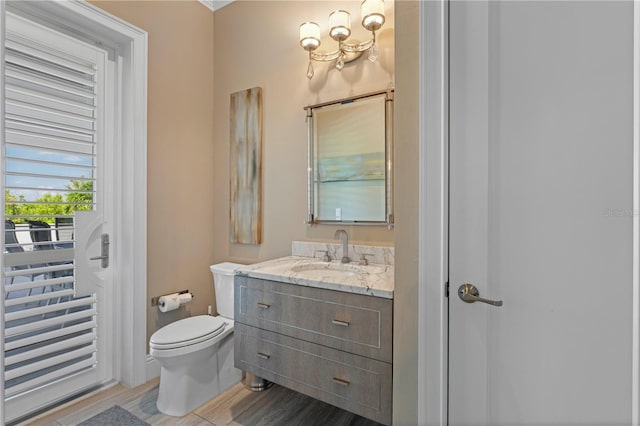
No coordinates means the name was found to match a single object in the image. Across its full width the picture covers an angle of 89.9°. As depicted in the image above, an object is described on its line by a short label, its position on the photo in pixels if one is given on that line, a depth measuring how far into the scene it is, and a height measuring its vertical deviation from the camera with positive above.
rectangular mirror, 1.94 +0.32
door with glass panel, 1.71 -0.05
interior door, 0.83 +0.00
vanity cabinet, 1.35 -0.63
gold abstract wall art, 2.46 +0.34
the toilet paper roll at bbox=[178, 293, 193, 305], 2.32 -0.64
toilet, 1.79 -0.91
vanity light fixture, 1.88 +1.10
